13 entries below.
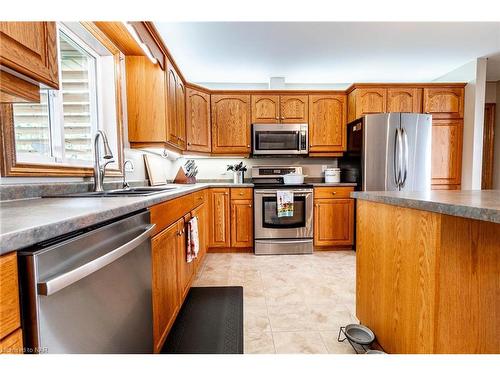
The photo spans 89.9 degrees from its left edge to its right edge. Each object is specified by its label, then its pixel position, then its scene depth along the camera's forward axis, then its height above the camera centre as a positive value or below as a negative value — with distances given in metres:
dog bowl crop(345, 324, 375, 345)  1.32 -0.90
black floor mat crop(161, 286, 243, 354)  1.46 -1.03
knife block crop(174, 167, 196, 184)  3.39 -0.07
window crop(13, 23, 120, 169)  1.44 +0.46
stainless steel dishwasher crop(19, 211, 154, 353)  0.54 -0.33
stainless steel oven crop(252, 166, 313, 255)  3.26 -0.69
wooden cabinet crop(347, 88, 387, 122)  3.38 +0.96
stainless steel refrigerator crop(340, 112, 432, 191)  3.12 +0.26
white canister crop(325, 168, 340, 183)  3.66 -0.03
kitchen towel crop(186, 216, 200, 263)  1.99 -0.57
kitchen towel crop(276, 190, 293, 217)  3.18 -0.39
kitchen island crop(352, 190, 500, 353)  0.95 -0.43
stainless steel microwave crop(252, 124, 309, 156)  3.57 +0.48
